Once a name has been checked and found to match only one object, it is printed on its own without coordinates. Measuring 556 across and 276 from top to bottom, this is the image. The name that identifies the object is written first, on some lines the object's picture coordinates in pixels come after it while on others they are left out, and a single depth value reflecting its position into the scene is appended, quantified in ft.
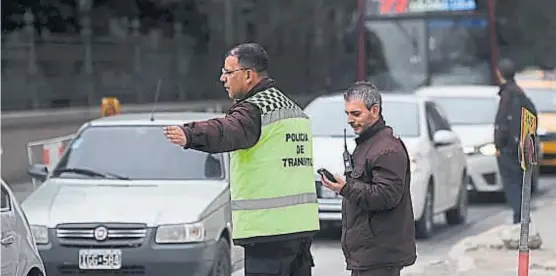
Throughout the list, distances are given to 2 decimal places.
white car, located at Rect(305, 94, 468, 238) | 86.22
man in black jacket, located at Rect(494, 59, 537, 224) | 86.53
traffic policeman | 41.37
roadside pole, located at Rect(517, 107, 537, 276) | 48.06
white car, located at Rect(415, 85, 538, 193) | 113.19
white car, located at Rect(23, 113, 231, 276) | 61.46
